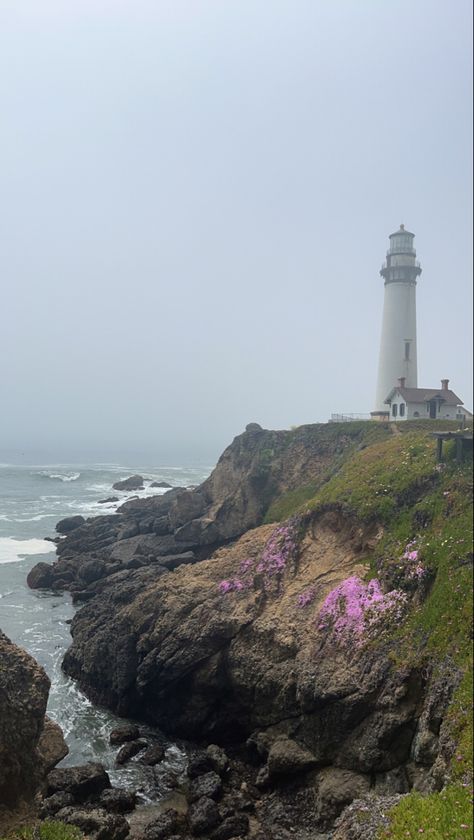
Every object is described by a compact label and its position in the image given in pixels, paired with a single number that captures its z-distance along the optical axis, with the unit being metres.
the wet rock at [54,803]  14.92
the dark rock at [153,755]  18.61
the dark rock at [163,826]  14.82
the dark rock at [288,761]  16.88
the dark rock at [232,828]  14.91
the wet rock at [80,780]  16.22
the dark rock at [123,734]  19.83
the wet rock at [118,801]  16.02
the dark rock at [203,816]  15.30
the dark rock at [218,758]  18.05
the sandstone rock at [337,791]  14.91
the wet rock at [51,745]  14.52
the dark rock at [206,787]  16.58
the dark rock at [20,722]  12.13
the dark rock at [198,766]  17.88
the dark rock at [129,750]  18.66
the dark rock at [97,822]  14.02
